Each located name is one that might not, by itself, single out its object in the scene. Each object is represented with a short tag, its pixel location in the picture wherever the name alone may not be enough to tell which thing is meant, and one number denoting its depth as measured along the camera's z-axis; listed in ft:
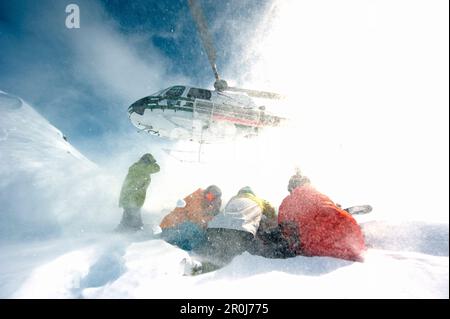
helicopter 35.55
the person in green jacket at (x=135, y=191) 17.78
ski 13.42
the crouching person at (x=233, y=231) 10.79
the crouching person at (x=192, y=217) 14.53
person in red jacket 9.68
